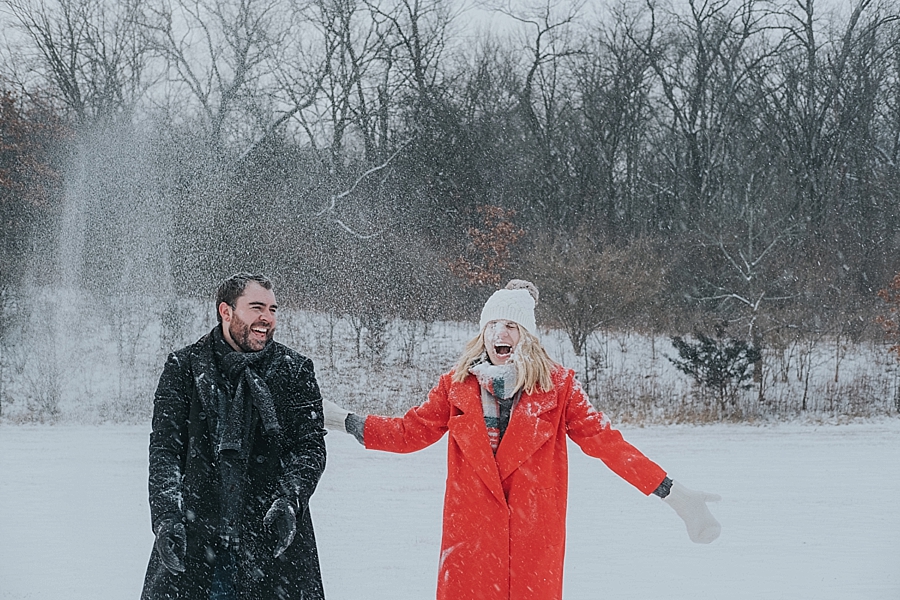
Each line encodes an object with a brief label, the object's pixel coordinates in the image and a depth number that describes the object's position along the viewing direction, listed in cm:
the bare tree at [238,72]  2189
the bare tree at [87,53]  2233
